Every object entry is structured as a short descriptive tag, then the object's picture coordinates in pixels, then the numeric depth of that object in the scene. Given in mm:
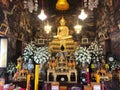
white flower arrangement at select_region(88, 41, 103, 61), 5963
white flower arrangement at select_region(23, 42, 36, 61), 5956
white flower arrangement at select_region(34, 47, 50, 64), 5941
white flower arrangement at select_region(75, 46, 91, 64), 5879
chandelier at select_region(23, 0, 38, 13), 5388
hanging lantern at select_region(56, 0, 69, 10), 6841
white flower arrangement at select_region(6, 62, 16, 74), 4871
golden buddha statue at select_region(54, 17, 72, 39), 6969
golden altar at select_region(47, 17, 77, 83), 5843
